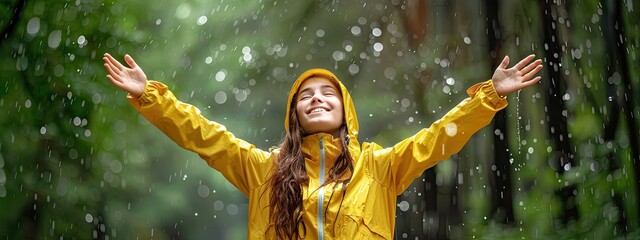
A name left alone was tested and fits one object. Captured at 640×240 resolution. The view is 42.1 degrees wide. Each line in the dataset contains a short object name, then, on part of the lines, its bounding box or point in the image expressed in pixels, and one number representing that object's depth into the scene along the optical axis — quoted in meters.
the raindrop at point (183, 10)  9.56
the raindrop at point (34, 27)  6.73
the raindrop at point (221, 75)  9.45
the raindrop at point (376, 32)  11.02
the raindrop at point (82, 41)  6.91
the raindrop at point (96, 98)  6.99
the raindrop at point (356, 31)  10.95
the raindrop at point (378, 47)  10.79
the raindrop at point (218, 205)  9.97
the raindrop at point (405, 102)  10.04
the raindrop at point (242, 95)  9.97
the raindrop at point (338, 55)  10.50
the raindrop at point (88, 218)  7.66
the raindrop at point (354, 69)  10.51
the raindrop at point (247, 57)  9.94
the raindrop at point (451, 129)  4.01
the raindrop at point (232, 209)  10.21
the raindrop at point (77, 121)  7.04
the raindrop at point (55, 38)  6.79
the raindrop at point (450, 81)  9.52
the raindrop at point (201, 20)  9.58
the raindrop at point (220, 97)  9.66
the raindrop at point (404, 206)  9.46
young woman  3.99
